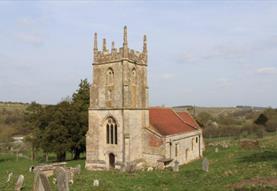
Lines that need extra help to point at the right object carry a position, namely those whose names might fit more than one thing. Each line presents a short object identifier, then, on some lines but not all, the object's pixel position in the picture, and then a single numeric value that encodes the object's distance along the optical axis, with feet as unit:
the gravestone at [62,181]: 30.05
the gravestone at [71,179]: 63.23
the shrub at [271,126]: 219.39
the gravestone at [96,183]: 58.58
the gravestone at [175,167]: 85.45
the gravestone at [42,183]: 27.32
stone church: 95.76
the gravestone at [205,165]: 74.18
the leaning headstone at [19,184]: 57.82
